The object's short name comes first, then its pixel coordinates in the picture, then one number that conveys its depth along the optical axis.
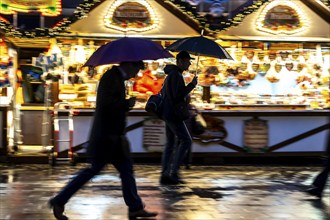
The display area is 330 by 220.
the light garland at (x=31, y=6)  12.22
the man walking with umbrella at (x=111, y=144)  7.07
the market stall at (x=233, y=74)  12.57
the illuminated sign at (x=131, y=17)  12.87
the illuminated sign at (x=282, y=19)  13.27
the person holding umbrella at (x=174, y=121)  9.53
